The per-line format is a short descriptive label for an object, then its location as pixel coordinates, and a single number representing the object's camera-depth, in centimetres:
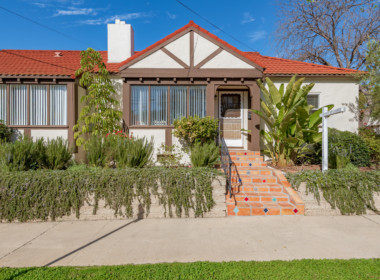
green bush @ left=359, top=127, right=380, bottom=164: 823
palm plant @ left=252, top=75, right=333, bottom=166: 698
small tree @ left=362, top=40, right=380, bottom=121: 867
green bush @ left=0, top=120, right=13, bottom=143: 786
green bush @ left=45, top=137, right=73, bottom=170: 623
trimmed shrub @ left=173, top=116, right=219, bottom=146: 750
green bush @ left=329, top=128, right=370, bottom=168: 737
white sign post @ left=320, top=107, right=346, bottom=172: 611
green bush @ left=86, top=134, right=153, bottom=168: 599
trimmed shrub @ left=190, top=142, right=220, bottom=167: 626
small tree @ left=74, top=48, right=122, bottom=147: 795
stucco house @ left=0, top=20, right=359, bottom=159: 827
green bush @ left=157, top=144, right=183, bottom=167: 797
